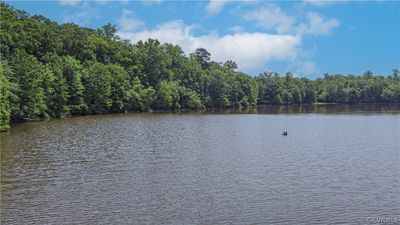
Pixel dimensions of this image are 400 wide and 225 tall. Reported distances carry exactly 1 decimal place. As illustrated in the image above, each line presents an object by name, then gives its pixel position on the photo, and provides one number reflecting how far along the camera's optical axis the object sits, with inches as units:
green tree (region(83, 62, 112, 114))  3757.4
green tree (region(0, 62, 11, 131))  2070.6
